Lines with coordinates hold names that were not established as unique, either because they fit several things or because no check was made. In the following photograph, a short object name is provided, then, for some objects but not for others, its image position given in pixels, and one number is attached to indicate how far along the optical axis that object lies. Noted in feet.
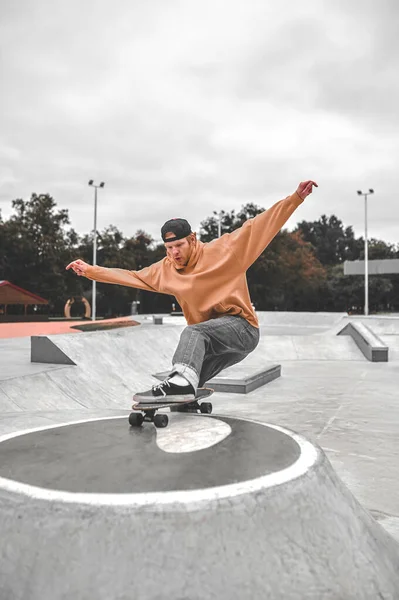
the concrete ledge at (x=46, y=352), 29.50
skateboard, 11.60
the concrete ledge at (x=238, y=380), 30.76
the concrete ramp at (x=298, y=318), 109.50
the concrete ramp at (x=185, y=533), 6.90
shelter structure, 87.66
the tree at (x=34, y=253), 120.57
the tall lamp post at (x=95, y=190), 93.86
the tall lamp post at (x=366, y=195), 111.96
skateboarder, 13.23
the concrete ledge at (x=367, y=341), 48.34
